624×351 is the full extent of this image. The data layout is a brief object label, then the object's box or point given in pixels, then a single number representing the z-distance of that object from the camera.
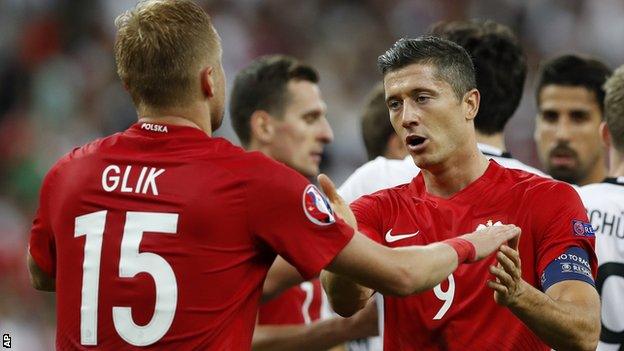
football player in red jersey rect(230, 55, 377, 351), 13.28
